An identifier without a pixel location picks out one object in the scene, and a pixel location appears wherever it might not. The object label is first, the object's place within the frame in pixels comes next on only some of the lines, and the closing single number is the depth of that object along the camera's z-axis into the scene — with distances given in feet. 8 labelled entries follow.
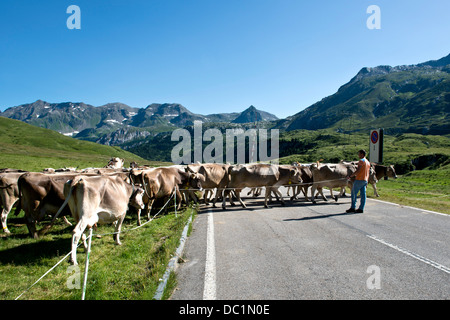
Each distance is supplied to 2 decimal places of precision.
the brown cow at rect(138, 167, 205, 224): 37.42
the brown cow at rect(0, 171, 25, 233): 30.04
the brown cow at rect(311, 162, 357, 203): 49.52
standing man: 36.81
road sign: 63.87
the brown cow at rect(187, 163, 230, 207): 46.55
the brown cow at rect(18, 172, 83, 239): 25.73
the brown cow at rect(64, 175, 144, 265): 20.20
